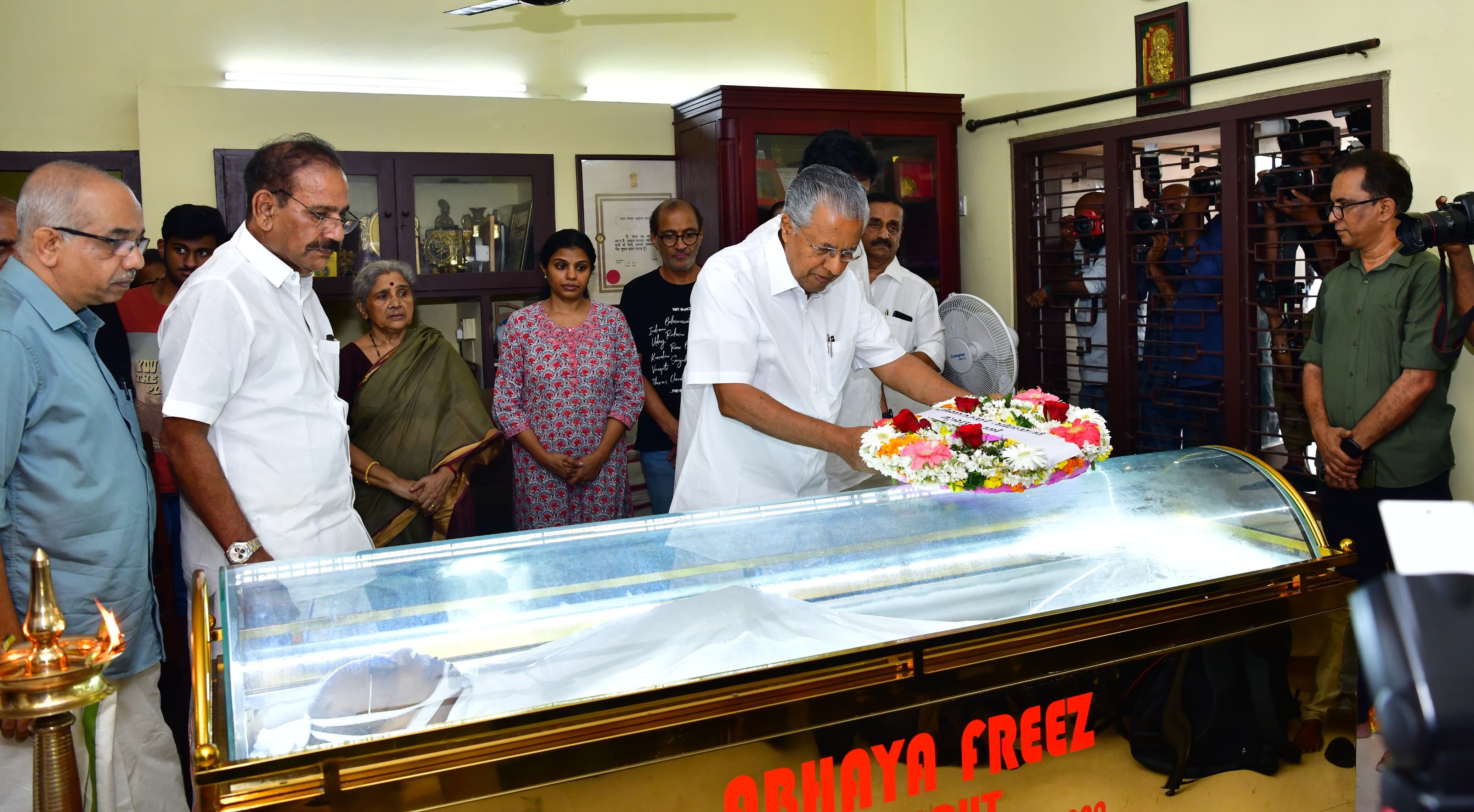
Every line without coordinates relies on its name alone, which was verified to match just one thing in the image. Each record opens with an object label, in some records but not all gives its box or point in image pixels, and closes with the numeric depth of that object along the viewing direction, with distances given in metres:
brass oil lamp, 1.26
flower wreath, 1.97
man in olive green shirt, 3.05
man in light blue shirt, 1.78
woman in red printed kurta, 3.55
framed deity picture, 4.01
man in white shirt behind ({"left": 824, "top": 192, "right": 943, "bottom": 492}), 3.76
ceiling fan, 3.61
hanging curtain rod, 3.39
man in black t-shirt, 3.97
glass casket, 1.47
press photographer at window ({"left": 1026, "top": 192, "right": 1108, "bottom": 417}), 4.54
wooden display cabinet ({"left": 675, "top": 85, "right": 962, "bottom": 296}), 4.59
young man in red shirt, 3.40
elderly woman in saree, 3.36
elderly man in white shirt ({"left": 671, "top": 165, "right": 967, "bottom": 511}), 2.38
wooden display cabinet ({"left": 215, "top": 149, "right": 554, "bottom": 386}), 4.31
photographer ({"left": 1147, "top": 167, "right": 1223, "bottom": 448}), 4.03
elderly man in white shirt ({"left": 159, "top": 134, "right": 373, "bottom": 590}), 2.01
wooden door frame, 3.62
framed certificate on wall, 4.84
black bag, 1.94
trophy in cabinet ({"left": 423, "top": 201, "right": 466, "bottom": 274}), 4.50
